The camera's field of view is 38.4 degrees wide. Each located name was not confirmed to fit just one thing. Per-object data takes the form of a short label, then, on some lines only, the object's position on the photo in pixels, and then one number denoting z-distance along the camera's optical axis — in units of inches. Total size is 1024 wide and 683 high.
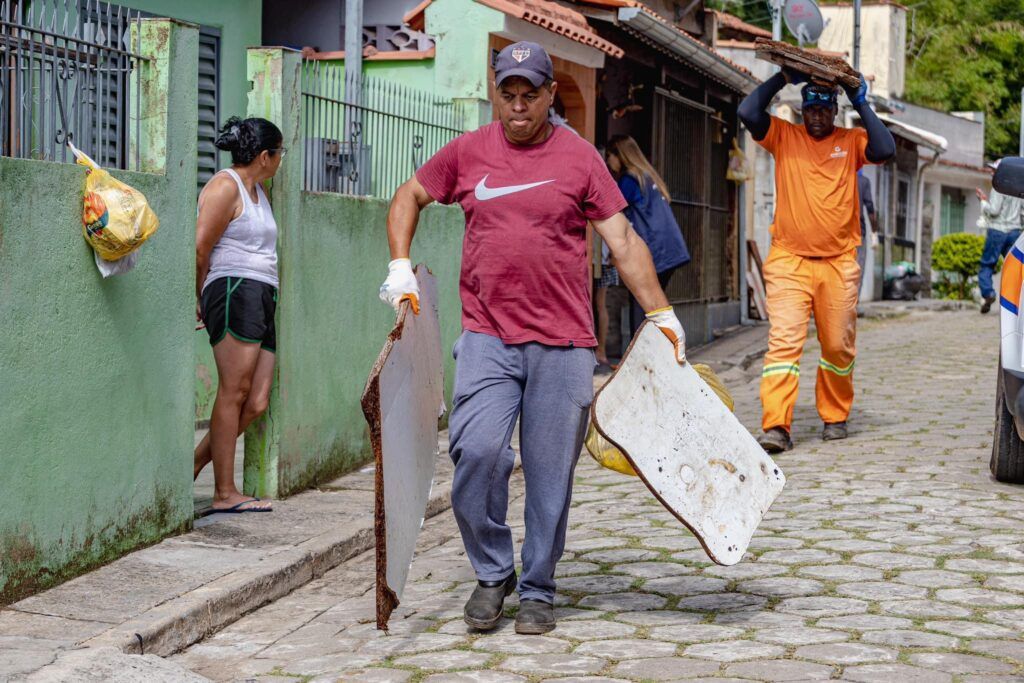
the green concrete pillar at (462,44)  420.8
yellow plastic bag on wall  216.8
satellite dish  709.3
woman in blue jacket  495.8
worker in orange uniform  350.0
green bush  1185.4
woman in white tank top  261.0
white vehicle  274.1
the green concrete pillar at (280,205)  282.5
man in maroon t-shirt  200.5
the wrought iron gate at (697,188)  615.2
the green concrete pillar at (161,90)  239.6
